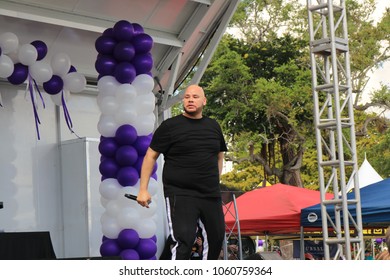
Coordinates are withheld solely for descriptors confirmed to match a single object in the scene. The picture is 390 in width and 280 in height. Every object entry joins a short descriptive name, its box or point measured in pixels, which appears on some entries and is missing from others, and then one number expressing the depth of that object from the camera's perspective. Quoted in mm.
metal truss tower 8523
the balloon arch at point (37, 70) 8812
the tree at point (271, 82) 26516
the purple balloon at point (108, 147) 8836
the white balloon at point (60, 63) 9320
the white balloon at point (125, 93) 8805
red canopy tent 12906
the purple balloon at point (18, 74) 9023
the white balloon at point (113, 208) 8742
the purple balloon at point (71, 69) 9625
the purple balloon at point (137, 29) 9062
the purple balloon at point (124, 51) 8828
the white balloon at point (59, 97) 9594
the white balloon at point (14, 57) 8938
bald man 4863
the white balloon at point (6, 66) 8727
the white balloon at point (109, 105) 8883
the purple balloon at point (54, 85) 9375
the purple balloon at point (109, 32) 9039
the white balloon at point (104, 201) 8945
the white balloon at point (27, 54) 8961
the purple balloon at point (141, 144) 8852
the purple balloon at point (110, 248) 8719
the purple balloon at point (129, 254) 8633
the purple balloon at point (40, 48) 9133
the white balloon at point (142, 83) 8969
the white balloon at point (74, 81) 9516
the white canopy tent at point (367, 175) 19344
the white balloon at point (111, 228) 8734
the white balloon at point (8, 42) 8773
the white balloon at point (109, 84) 8906
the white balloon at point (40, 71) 9109
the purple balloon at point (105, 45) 8945
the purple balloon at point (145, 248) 8742
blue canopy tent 9898
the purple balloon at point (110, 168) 8836
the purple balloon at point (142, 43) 8977
